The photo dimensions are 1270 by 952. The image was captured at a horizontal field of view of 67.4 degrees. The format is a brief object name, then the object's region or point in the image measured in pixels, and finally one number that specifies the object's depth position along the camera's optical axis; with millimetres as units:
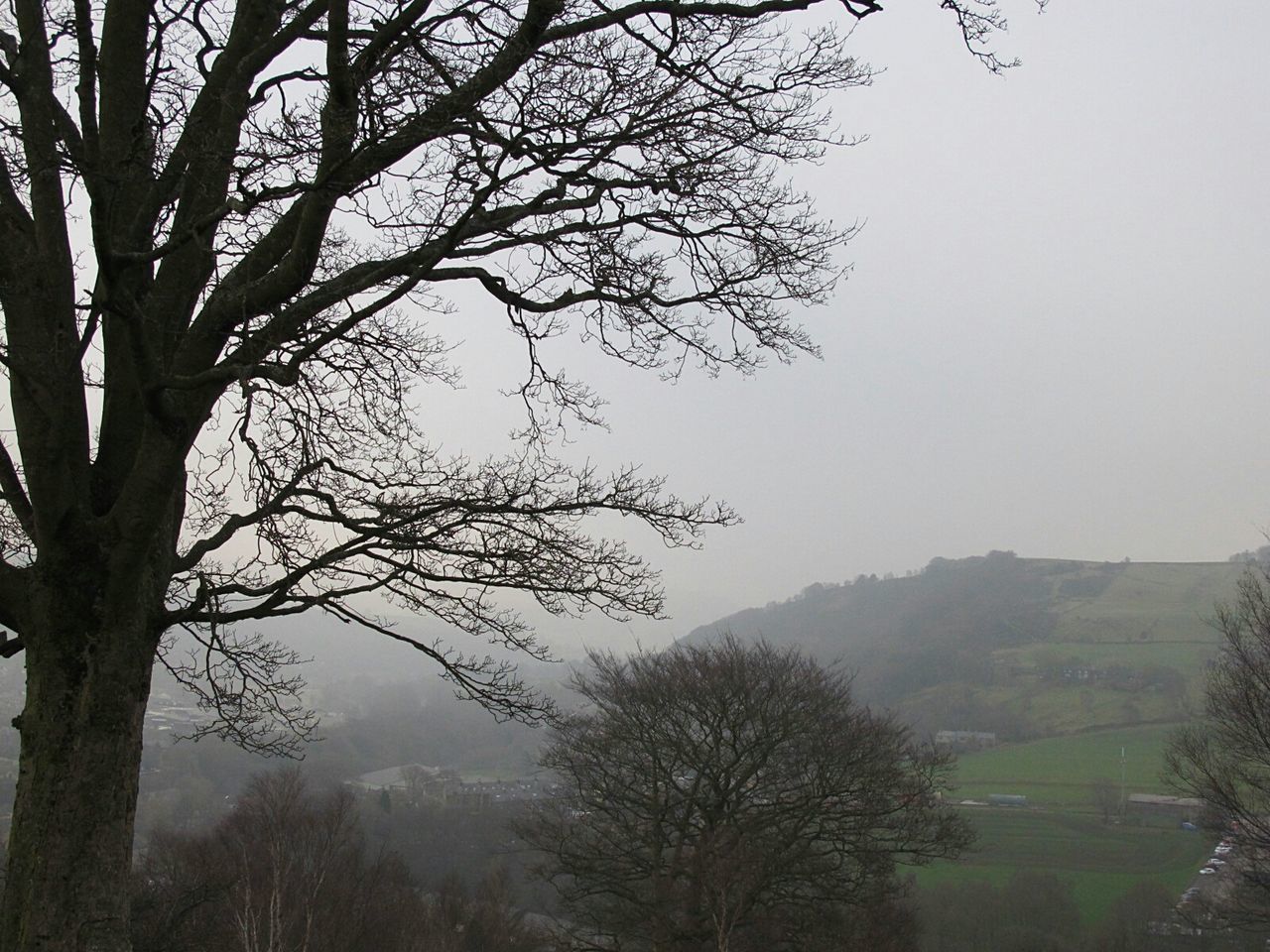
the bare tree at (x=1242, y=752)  14430
